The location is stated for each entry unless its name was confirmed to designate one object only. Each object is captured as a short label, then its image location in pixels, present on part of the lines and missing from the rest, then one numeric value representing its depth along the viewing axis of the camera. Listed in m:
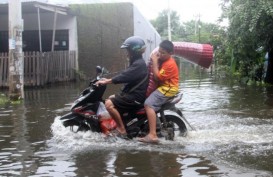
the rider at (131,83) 6.95
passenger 6.82
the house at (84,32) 23.33
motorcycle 7.05
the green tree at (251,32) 13.01
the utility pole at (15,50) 12.73
